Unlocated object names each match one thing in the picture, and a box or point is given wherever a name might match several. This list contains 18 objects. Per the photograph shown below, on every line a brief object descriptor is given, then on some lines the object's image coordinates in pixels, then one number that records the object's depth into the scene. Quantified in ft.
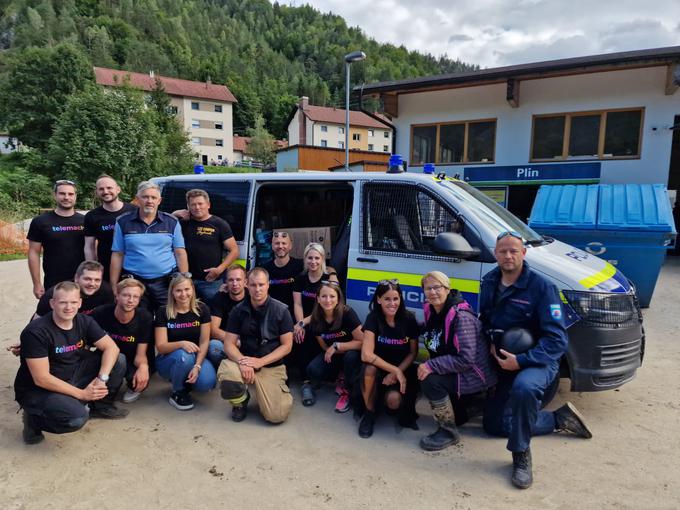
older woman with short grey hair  9.55
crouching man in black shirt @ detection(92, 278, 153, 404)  11.25
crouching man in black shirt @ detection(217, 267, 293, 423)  10.89
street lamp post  36.35
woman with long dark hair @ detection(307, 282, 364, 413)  11.54
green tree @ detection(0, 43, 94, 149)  127.75
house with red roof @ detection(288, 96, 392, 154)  196.13
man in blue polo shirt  12.49
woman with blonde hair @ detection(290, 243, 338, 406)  12.49
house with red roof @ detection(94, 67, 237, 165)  194.70
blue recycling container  18.65
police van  10.12
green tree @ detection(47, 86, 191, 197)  83.10
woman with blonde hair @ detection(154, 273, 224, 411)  11.43
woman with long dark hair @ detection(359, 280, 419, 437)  10.55
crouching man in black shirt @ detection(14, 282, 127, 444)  9.30
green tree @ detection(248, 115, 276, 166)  199.78
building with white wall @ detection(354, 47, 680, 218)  32.65
